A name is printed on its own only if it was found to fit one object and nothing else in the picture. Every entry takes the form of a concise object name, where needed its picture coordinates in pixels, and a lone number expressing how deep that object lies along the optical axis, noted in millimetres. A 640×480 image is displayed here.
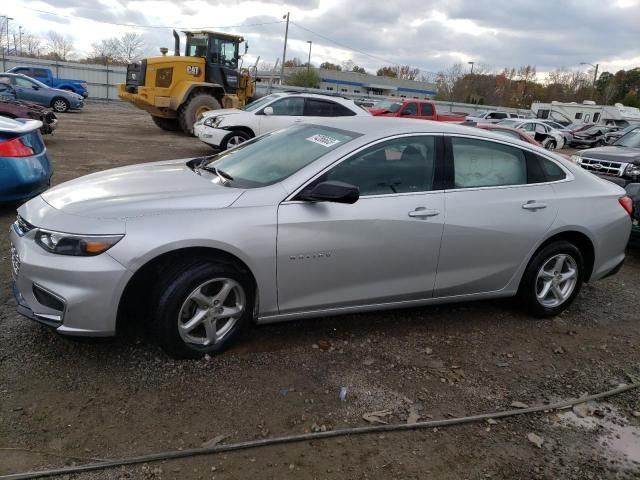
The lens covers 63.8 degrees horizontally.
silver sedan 3010
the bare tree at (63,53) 75438
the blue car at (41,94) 20359
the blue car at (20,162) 5832
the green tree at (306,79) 61219
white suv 11867
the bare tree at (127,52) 68712
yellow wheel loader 16219
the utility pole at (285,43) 53812
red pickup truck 17875
